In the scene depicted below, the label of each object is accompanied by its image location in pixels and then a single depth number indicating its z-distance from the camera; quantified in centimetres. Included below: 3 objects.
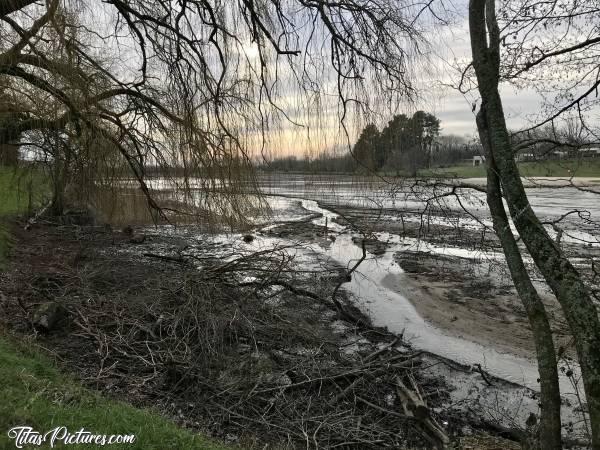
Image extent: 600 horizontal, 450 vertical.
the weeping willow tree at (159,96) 461
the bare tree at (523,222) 402
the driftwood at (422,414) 490
